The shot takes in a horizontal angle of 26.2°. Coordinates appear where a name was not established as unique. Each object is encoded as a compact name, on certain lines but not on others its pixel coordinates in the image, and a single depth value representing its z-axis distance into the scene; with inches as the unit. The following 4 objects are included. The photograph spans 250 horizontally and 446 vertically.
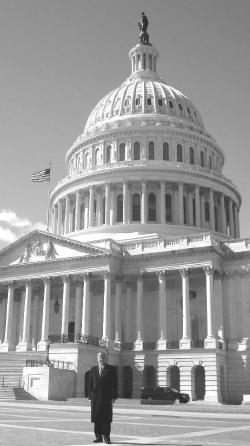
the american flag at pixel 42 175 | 2792.8
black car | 1716.3
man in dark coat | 549.6
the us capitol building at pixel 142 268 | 2092.8
